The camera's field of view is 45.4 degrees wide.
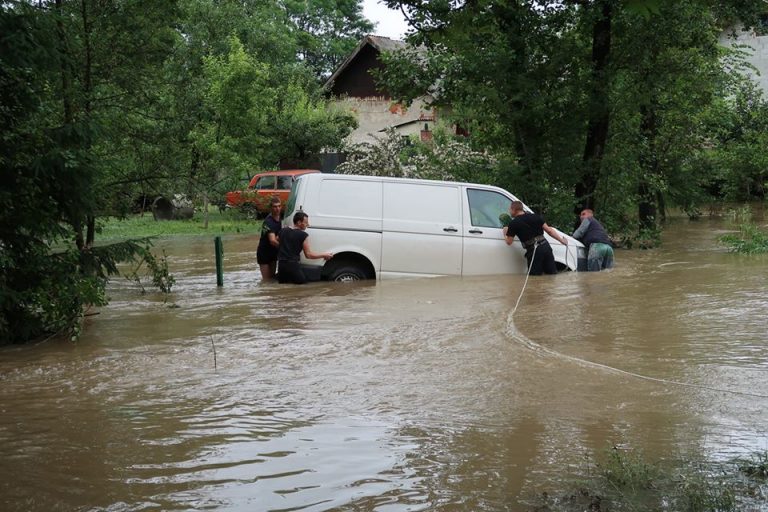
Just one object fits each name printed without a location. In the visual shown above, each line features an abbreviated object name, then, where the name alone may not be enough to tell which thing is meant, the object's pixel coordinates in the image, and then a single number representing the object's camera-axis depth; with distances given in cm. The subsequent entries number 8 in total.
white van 1366
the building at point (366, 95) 4400
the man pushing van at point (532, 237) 1394
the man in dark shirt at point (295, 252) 1327
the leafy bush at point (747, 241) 1903
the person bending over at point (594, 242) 1531
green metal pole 1424
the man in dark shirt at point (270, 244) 1462
